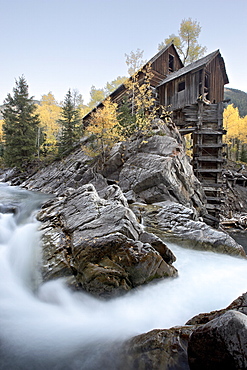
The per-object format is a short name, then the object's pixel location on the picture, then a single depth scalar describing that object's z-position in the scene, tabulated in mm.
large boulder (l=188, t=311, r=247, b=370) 2085
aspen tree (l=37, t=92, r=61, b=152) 36509
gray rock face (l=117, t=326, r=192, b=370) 2559
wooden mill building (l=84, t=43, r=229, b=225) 17328
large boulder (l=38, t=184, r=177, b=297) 4386
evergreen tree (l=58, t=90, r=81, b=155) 23031
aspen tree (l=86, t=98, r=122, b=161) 14825
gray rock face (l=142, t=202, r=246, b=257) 7383
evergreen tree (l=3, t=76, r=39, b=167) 24000
